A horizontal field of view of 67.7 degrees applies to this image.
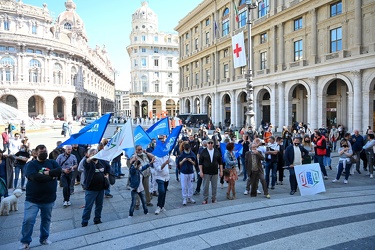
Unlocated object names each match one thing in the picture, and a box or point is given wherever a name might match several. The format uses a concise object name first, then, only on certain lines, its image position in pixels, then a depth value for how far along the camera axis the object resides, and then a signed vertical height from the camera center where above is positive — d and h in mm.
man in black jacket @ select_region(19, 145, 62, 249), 5418 -1396
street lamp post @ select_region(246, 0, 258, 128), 18000 +1347
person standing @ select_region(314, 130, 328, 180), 10789 -1358
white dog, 7434 -2271
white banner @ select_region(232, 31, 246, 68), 20084 +4935
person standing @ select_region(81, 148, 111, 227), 6520 -1542
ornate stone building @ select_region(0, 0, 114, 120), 59750 +12669
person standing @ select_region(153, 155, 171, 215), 7422 -1607
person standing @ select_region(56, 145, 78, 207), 8091 -1402
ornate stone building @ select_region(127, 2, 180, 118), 81938 +15373
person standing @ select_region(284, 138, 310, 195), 9086 -1407
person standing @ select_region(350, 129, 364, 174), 11544 -1228
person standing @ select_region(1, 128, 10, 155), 16766 -1230
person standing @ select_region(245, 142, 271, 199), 8555 -1523
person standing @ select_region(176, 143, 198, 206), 8074 -1525
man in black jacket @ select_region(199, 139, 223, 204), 8117 -1389
